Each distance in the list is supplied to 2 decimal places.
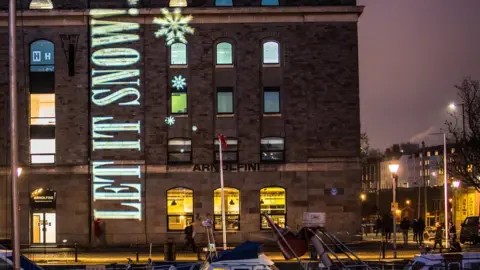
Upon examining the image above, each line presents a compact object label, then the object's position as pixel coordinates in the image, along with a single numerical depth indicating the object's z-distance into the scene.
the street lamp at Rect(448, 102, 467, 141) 66.59
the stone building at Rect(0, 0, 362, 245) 60.06
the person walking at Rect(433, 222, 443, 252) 53.86
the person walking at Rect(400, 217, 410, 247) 56.26
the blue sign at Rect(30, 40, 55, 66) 61.03
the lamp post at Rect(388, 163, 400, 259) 49.82
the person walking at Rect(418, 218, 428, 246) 57.97
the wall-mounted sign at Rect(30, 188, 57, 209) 60.03
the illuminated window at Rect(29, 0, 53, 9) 61.22
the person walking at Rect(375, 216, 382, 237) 66.50
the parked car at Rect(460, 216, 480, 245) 63.81
